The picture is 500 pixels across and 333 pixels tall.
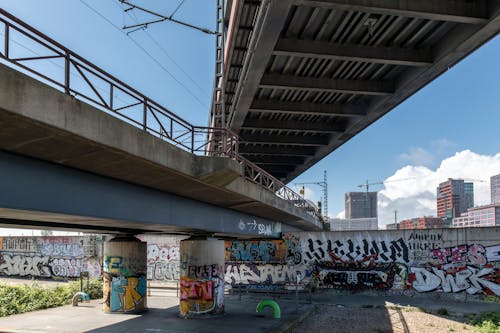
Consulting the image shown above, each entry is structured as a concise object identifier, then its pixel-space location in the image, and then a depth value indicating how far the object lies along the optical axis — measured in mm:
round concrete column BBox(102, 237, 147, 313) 20797
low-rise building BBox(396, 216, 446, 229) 183250
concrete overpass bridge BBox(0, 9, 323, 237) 7312
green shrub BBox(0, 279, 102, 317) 20880
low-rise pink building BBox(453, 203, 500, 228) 194575
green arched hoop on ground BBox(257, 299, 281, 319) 19969
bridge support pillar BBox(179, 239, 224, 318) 19484
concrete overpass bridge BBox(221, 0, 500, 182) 14820
